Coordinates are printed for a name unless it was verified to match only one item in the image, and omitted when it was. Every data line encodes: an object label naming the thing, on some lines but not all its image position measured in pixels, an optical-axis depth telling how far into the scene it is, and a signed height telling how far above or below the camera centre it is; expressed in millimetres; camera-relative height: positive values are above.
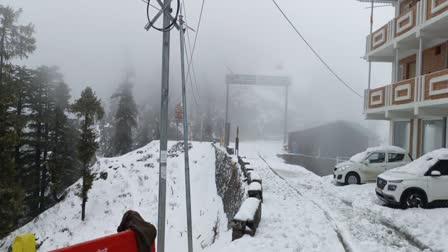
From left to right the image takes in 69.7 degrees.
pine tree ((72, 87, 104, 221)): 24453 -1075
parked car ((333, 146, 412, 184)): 15352 -1877
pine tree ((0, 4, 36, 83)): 19078 +4733
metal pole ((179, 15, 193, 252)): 8617 -423
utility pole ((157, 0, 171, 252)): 6048 -51
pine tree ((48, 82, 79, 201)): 26914 -2629
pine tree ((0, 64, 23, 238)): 15758 -3052
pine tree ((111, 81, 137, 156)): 48906 -1201
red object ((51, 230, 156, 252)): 3330 -1422
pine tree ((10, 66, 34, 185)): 25109 +1119
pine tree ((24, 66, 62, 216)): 27016 -2076
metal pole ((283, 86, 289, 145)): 44031 -445
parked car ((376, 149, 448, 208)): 10195 -1870
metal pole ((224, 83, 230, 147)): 26775 -1096
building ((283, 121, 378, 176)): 37938 -1986
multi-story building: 13406 +2111
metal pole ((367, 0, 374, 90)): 19484 +5520
